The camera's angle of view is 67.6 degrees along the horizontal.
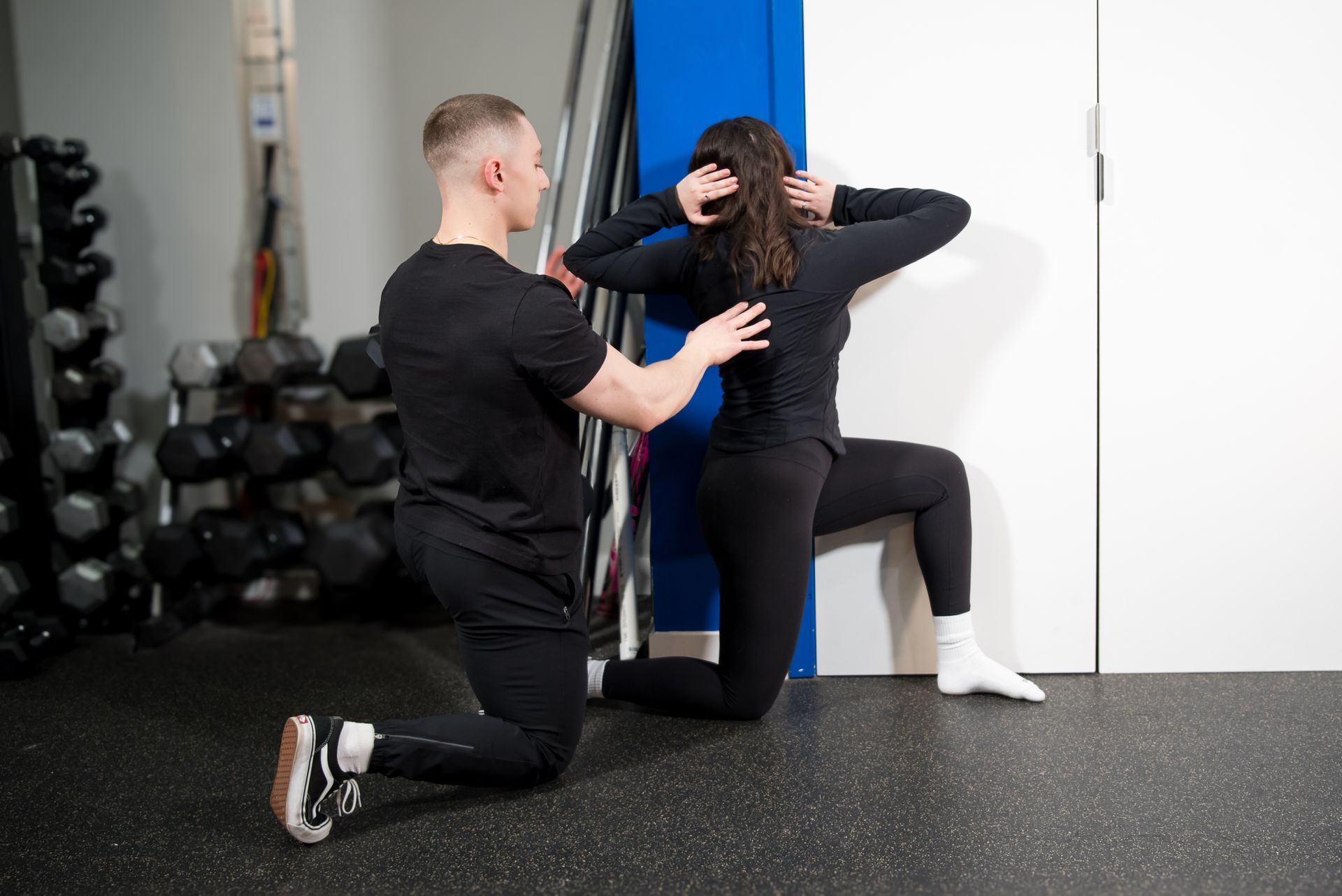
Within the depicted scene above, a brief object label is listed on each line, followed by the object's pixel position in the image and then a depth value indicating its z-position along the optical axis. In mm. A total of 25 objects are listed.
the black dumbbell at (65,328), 3143
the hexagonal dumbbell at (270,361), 3203
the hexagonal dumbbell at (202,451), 3186
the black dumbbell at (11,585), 2941
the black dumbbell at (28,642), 2738
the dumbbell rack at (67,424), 3043
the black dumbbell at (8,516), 2977
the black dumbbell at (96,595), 3139
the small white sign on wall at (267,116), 3516
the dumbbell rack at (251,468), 3139
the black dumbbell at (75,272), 3162
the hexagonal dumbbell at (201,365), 3252
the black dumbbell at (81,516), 3150
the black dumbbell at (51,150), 3072
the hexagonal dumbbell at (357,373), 3178
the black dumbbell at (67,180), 3117
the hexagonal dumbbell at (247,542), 3176
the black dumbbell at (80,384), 3176
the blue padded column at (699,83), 2324
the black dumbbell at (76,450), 3160
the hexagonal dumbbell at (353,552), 3096
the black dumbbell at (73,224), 3160
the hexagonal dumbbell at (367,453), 3137
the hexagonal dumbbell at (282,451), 3176
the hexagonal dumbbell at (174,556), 3178
